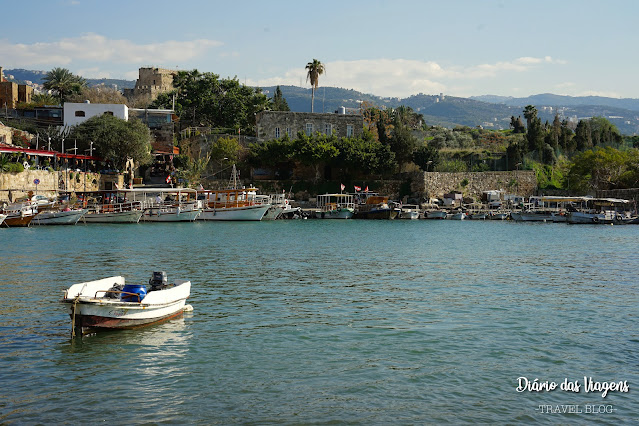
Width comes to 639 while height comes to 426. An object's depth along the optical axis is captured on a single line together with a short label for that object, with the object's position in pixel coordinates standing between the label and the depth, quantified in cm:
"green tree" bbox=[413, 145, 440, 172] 6550
